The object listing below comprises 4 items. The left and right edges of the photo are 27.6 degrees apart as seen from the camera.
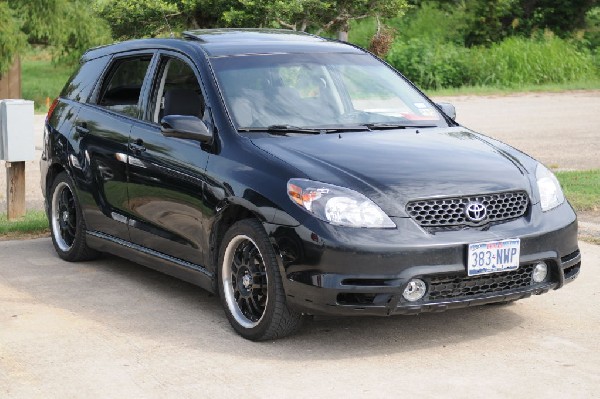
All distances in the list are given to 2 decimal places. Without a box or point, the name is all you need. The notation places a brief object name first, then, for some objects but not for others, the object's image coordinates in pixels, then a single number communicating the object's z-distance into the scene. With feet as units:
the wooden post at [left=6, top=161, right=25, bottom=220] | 35.81
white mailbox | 34.53
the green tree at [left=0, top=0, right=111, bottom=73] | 107.45
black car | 20.59
